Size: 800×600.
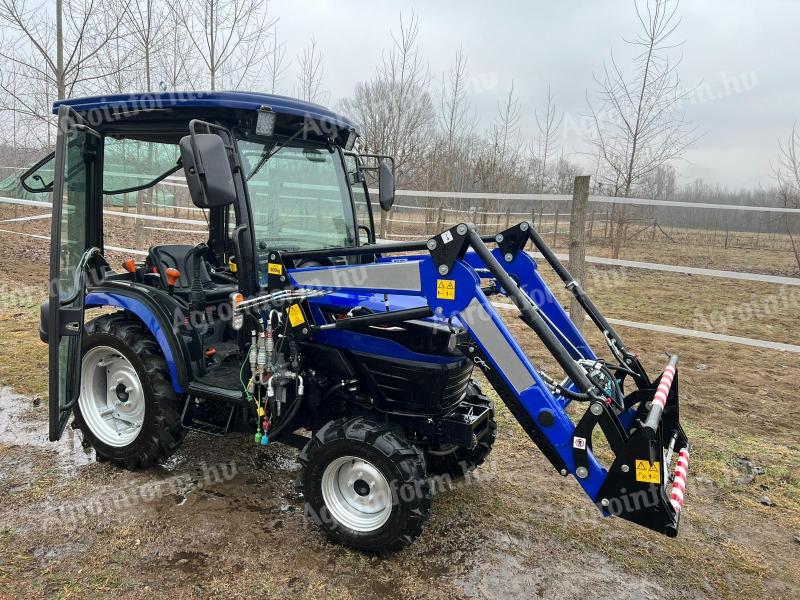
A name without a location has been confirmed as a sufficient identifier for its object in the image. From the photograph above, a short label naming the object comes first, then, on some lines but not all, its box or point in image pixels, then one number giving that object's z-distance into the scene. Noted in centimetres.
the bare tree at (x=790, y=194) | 1396
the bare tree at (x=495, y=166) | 1514
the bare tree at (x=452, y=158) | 1347
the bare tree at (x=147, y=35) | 978
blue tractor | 273
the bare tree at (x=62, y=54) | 808
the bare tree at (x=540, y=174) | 1561
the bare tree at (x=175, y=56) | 1012
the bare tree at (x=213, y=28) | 1002
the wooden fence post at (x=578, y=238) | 523
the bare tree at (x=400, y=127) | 1350
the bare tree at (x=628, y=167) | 1133
